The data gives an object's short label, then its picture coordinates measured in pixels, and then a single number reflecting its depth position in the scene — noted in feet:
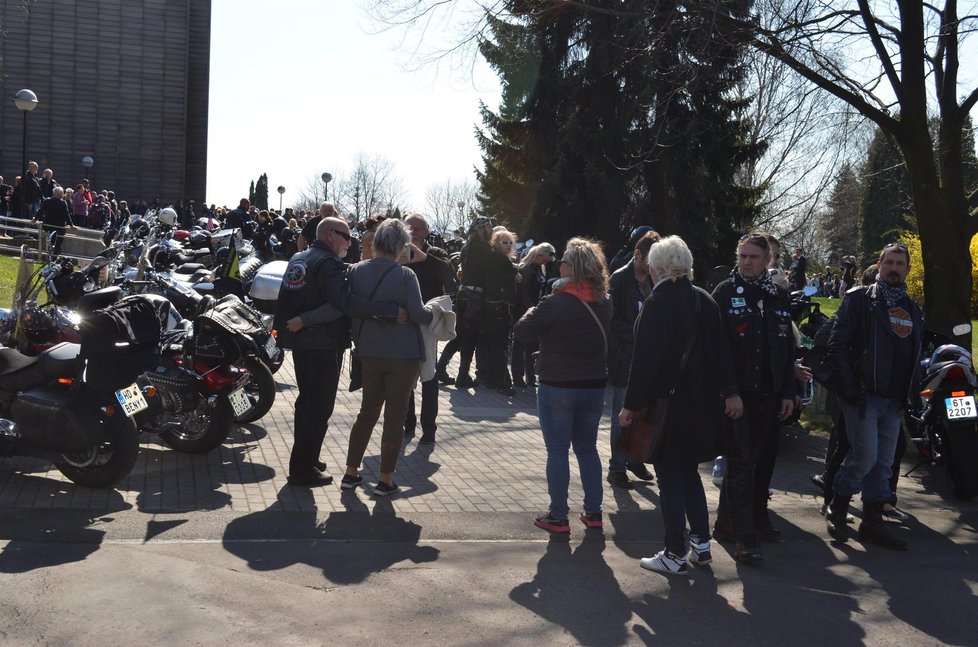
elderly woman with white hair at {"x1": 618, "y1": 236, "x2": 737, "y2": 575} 17.94
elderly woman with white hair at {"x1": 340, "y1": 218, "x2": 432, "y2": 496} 21.83
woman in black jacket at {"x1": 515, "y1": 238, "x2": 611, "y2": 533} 19.90
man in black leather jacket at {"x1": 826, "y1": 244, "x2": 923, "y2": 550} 20.63
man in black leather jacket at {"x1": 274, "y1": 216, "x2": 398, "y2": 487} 22.09
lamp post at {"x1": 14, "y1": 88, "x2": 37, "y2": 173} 75.61
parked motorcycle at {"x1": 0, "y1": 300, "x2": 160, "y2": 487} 20.61
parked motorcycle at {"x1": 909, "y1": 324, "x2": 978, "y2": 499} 23.94
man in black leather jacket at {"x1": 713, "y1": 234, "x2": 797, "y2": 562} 19.34
